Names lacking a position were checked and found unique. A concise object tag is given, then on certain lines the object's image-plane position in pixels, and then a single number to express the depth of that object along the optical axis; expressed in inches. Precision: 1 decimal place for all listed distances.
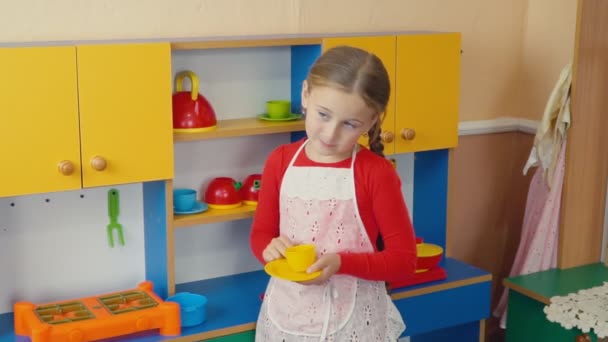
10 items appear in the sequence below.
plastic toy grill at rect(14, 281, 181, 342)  76.0
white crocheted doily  86.0
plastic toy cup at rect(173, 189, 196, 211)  86.8
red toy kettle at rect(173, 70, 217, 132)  84.4
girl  69.8
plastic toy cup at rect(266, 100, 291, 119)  91.4
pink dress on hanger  104.6
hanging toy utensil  87.7
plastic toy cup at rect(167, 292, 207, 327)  81.6
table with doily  87.4
